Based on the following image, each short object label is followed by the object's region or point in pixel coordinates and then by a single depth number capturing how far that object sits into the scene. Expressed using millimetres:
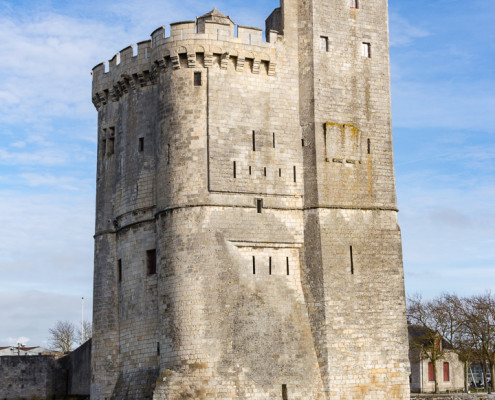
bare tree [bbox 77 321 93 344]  69512
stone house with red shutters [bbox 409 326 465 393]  53812
